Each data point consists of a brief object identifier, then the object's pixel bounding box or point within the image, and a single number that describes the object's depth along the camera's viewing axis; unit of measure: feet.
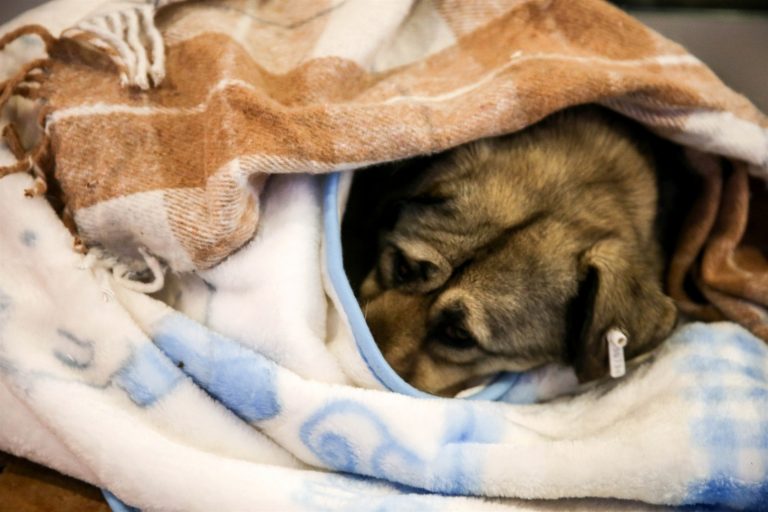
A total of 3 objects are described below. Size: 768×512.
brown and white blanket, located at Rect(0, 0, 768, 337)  3.18
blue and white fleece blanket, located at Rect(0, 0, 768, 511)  3.09
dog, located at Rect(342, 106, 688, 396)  3.30
